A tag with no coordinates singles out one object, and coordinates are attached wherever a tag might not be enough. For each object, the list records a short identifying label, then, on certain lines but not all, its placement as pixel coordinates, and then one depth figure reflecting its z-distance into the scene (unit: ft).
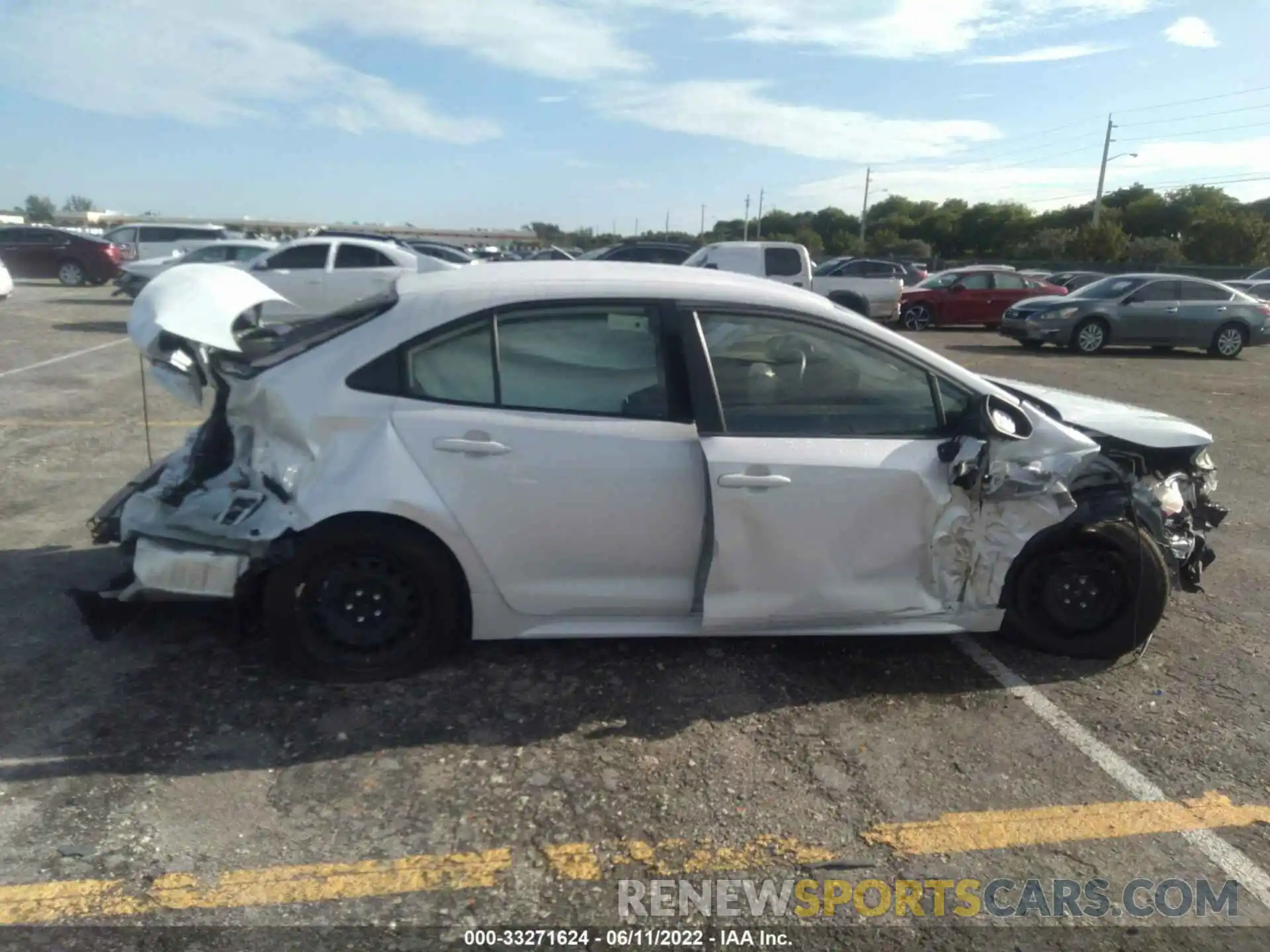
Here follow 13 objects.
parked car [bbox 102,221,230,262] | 85.92
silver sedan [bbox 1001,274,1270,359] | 57.62
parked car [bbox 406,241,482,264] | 79.51
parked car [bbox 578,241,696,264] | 74.13
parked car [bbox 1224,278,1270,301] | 87.86
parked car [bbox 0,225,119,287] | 83.66
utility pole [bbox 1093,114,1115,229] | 186.39
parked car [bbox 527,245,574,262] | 96.80
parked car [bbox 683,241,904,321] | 62.08
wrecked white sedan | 11.87
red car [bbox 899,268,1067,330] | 71.31
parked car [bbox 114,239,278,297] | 63.31
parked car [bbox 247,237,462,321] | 51.39
